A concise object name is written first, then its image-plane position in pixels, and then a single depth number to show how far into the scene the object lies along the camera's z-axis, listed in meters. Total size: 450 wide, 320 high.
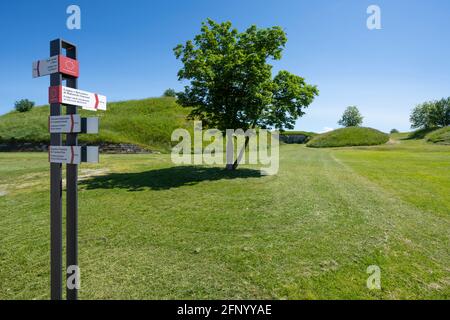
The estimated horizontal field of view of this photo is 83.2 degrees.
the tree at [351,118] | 140.88
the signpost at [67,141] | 4.49
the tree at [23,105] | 68.12
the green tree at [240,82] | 19.49
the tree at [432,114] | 112.06
